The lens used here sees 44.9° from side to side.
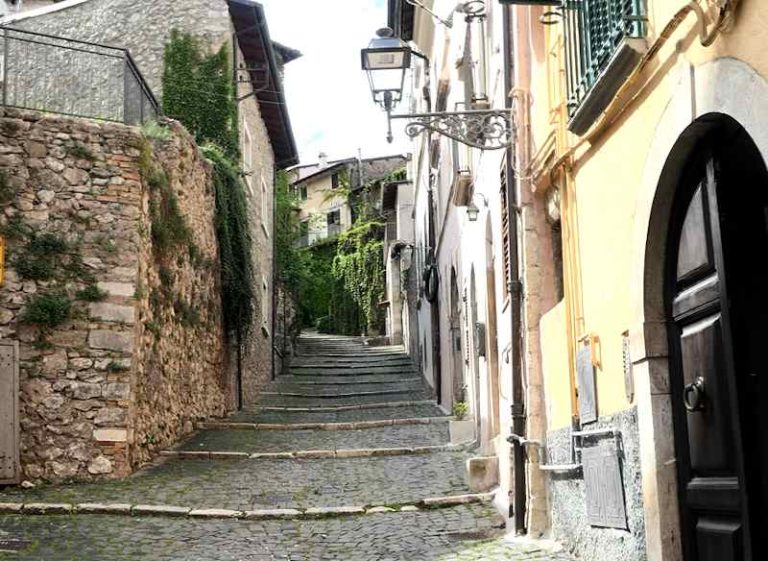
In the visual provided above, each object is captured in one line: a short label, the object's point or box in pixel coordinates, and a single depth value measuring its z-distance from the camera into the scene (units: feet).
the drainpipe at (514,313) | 23.03
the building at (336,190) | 139.03
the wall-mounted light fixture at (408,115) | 22.59
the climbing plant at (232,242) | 49.42
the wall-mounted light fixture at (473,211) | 32.65
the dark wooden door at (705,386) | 12.17
